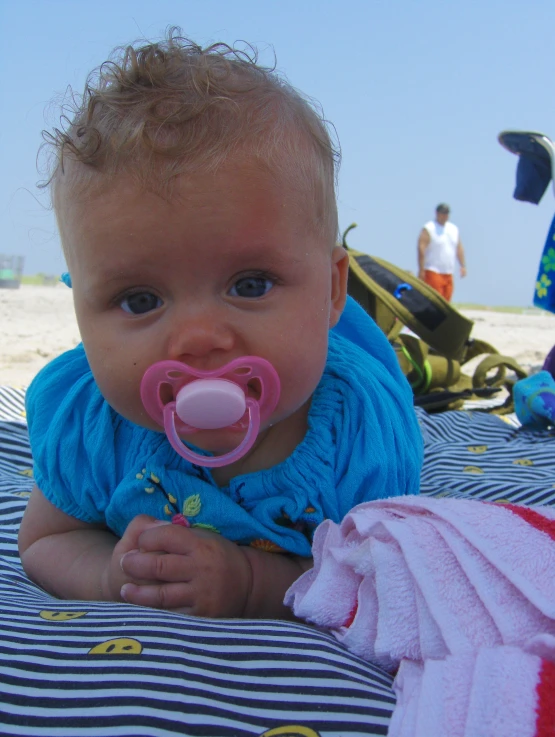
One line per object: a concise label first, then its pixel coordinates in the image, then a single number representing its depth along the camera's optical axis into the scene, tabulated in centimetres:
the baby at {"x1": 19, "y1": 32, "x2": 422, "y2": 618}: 27
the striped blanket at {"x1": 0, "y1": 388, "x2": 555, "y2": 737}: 19
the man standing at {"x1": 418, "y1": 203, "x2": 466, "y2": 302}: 595
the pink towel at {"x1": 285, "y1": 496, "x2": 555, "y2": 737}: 18
